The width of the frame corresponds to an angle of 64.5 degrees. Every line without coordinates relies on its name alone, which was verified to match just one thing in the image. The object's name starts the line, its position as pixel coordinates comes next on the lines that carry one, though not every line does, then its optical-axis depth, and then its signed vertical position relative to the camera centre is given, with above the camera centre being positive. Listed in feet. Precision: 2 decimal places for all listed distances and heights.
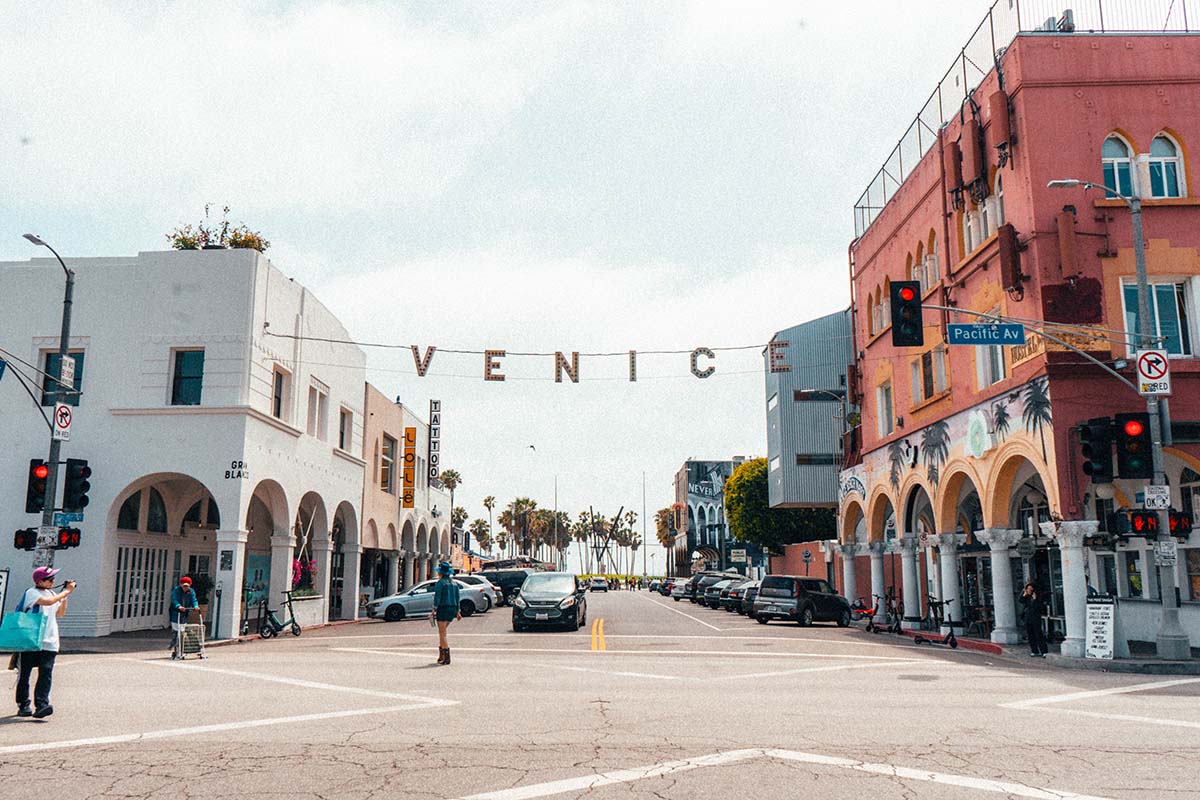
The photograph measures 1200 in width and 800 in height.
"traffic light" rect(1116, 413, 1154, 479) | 56.34 +6.22
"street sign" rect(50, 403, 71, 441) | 65.46 +8.85
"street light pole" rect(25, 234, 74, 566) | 63.77 +4.95
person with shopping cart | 62.59 -3.43
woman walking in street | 55.67 -3.09
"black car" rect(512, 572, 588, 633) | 85.25 -4.88
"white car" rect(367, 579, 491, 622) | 111.45 -6.19
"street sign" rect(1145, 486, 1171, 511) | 58.23 +3.23
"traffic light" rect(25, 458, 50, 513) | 61.26 +4.29
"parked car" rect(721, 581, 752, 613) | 131.30 -6.28
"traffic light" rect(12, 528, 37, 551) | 62.85 +0.83
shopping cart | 61.52 -5.82
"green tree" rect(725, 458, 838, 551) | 183.93 +6.64
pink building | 65.77 +19.88
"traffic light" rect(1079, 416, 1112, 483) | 57.31 +6.26
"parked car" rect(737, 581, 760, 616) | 113.19 -5.31
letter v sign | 81.46 +16.08
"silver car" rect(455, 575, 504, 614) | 124.88 -4.24
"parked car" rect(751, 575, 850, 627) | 102.55 -5.45
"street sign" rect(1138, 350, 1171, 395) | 58.70 +10.89
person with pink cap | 33.78 -3.81
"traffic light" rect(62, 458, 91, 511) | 63.46 +4.34
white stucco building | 80.23 +12.83
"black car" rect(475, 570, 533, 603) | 150.00 -4.32
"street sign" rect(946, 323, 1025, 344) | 59.41 +13.51
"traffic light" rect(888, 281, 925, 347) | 51.93 +12.70
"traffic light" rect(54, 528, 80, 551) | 63.93 +0.90
